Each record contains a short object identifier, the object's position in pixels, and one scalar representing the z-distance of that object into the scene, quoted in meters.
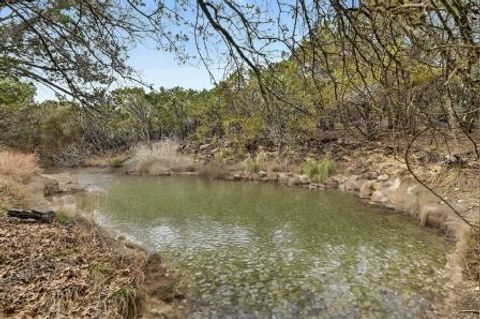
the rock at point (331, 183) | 14.08
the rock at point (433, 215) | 8.52
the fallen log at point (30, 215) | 6.53
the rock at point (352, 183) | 13.23
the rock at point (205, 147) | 22.16
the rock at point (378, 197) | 11.30
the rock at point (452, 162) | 9.71
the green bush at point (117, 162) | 23.14
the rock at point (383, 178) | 12.45
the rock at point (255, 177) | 16.32
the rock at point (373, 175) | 13.37
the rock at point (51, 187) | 13.91
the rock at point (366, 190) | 12.15
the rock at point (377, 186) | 12.11
